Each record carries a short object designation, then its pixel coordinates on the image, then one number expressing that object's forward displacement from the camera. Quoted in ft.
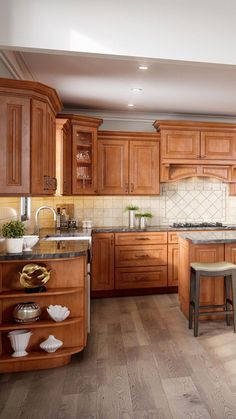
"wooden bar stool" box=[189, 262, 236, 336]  9.91
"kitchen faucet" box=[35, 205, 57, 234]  12.70
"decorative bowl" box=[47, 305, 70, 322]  8.08
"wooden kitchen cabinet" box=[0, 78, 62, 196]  7.66
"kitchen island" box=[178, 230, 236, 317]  10.91
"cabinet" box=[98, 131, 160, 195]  15.01
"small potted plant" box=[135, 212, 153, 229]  15.15
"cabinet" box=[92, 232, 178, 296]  14.14
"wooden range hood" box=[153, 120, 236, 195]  15.15
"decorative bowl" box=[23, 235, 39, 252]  8.55
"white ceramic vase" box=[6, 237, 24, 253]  8.03
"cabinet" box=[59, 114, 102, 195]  14.10
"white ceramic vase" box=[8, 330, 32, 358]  7.80
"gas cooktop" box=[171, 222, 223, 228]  15.51
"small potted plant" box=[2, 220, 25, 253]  8.02
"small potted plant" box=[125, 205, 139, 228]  15.51
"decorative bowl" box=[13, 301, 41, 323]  7.82
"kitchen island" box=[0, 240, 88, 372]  7.94
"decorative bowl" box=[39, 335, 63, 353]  8.04
